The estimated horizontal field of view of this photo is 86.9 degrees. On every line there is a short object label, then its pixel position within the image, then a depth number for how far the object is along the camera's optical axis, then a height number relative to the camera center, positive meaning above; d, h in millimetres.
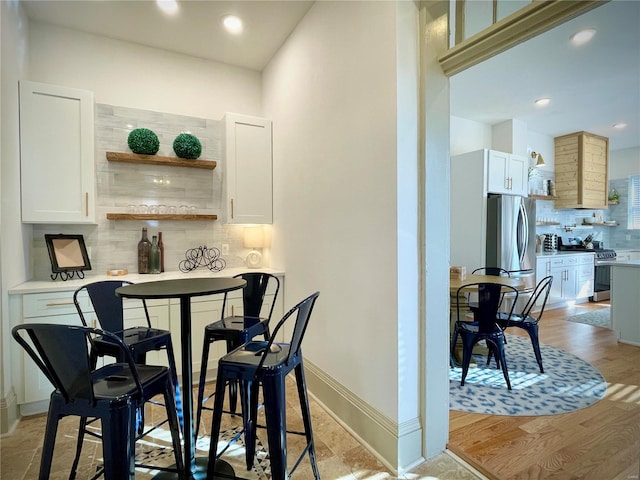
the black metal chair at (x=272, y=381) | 1425 -666
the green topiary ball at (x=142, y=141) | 3078 +853
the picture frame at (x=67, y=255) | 2756 -178
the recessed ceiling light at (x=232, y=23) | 2857 +1823
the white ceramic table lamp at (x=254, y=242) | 3576 -92
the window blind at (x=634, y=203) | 6698 +580
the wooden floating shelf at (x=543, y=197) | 5595 +602
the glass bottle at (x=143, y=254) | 3213 -190
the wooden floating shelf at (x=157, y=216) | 3076 +169
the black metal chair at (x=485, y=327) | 2654 -796
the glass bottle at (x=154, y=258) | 3217 -234
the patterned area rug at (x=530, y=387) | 2506 -1288
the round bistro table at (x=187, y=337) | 1625 -538
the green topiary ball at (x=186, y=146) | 3246 +849
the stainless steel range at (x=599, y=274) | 6141 -767
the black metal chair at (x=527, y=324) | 3041 -824
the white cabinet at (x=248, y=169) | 3324 +652
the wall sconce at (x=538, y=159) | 5457 +1187
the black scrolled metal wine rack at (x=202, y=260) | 3461 -271
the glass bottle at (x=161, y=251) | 3307 -167
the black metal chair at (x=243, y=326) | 2076 -589
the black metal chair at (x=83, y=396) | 1214 -631
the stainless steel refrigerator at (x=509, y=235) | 4520 -32
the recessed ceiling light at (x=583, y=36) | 2943 +1753
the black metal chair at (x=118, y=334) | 1850 -591
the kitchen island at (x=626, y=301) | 3838 -797
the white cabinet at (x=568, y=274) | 5321 -687
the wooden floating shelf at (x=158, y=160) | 3064 +700
